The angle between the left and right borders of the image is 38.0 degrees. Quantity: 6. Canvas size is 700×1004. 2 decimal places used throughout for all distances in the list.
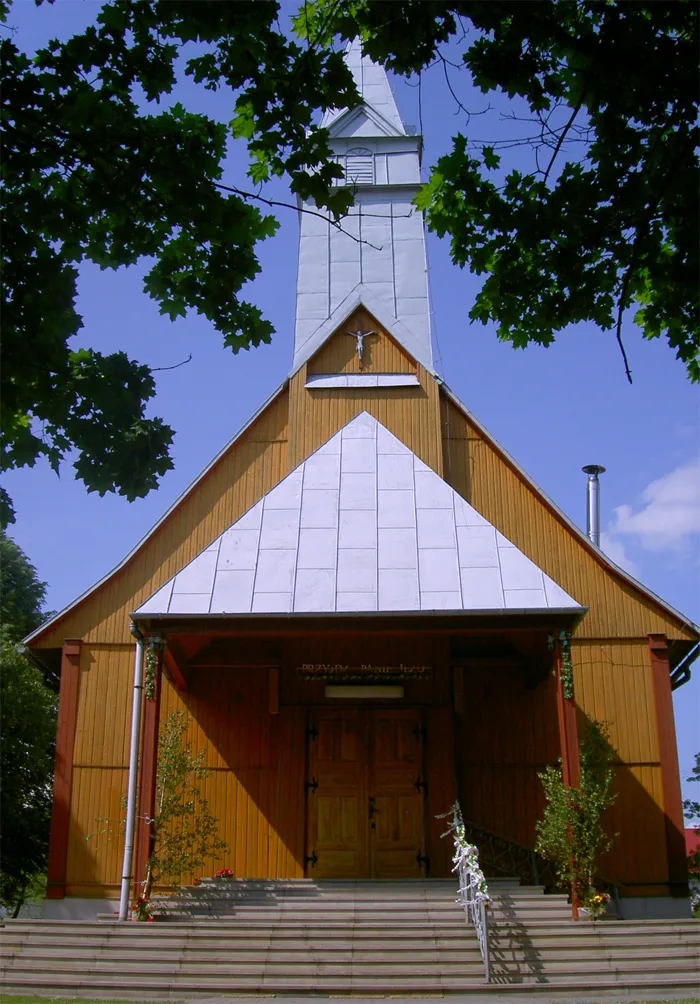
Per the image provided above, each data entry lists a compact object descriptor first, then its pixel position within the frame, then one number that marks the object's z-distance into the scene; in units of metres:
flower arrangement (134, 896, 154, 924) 10.93
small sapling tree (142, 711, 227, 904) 11.68
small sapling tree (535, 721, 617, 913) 11.09
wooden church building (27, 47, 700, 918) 12.35
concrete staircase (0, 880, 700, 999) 9.70
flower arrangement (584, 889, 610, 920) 10.92
